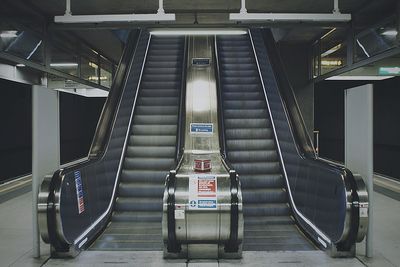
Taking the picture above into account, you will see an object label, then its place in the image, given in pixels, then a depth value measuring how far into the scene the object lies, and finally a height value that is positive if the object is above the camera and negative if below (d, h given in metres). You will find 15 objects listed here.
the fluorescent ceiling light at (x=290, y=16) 5.45 +1.60
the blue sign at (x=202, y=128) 7.04 -0.02
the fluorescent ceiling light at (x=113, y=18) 5.47 +1.58
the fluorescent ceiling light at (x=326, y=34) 9.68 +2.40
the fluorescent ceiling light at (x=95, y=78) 11.87 +1.59
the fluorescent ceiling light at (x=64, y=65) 9.10 +1.57
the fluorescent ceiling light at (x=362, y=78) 10.82 +1.41
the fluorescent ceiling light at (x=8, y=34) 6.82 +1.71
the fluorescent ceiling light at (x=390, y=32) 6.86 +1.72
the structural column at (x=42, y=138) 4.10 -0.11
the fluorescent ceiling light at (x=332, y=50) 9.50 +1.95
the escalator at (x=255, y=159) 5.21 -0.57
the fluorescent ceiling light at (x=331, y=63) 9.34 +1.64
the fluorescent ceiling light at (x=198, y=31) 6.38 +1.61
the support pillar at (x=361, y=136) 4.20 -0.10
